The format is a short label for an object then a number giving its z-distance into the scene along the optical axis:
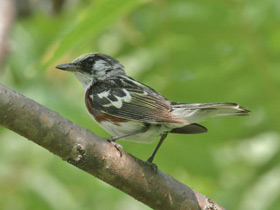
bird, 6.95
